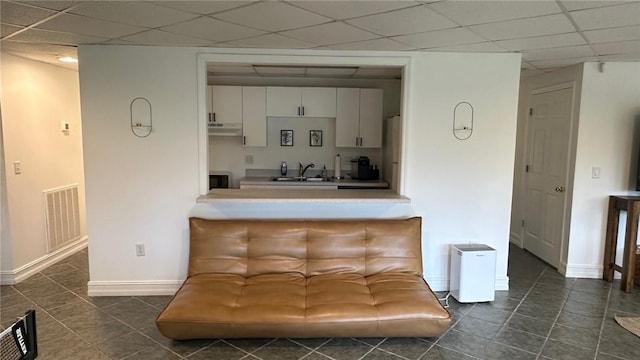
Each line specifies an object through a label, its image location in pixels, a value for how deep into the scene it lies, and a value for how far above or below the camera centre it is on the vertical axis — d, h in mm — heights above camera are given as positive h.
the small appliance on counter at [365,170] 5465 -329
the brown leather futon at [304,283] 2617 -1066
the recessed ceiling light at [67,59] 3965 +861
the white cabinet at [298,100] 5262 +607
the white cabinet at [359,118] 5305 +389
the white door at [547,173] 4301 -280
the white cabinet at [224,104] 5219 +542
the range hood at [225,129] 5242 +209
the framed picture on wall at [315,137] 5660 +128
